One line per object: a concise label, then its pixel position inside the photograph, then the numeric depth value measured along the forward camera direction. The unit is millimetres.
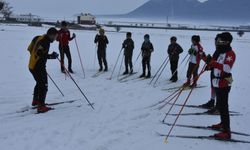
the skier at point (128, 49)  11852
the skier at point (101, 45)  12328
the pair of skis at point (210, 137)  5750
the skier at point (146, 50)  11266
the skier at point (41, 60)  6812
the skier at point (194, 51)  9516
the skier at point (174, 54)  10836
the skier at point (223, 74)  5634
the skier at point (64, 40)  11578
